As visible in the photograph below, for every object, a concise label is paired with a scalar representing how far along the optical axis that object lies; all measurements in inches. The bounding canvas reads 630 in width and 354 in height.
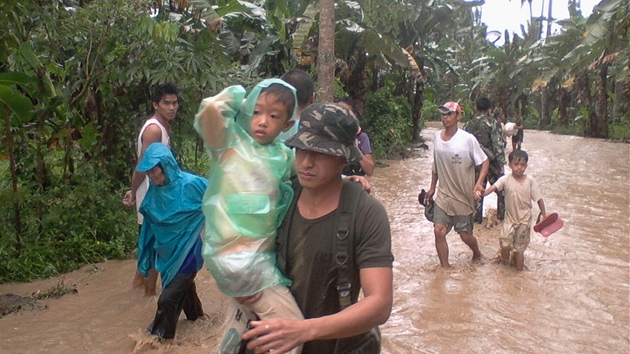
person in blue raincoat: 167.6
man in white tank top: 194.2
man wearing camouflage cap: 76.4
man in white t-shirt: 253.4
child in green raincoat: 81.3
